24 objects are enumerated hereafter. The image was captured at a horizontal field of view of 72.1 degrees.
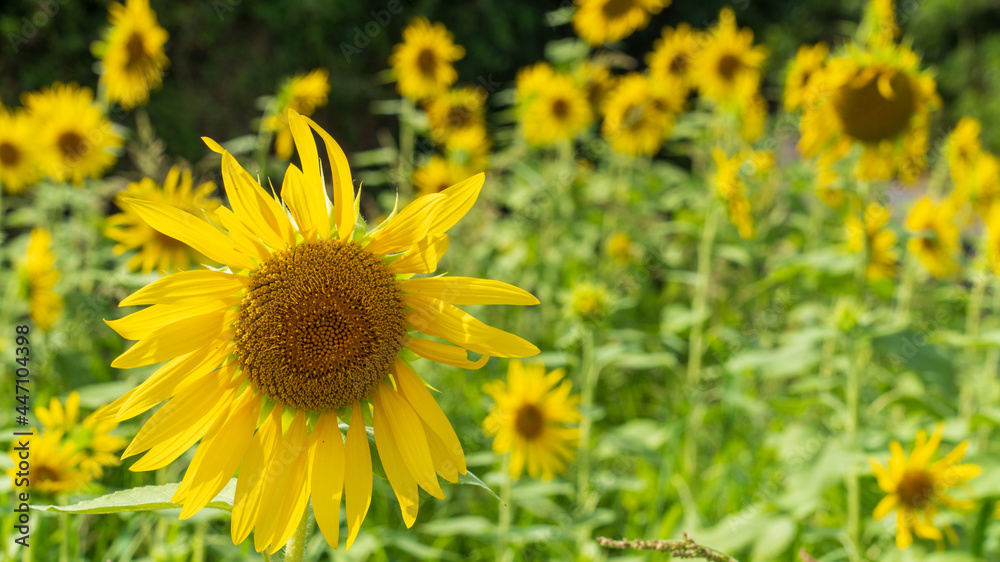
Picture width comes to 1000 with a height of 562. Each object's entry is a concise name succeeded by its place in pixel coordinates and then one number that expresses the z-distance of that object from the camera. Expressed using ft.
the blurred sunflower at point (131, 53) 11.32
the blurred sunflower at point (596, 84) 14.66
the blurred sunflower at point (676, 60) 14.64
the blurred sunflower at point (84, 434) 5.82
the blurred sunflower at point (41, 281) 8.71
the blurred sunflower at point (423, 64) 14.67
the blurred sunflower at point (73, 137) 11.00
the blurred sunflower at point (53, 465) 5.38
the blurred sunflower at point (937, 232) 9.56
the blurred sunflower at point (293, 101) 9.67
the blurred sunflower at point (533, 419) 7.75
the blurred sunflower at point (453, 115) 14.80
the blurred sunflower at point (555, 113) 14.07
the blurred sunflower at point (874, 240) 7.90
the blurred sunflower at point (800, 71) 12.21
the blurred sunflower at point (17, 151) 11.43
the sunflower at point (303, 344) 3.38
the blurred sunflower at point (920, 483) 6.31
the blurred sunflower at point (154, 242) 8.42
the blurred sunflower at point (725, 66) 13.34
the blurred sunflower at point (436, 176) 14.40
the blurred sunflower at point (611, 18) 13.97
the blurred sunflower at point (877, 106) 8.14
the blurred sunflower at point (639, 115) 13.86
